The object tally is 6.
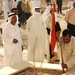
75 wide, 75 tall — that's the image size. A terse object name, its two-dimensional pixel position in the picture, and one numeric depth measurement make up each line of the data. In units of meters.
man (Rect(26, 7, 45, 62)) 8.57
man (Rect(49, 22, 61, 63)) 8.98
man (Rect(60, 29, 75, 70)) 5.62
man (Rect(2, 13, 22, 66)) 7.37
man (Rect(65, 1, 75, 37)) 9.27
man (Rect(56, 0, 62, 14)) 21.94
